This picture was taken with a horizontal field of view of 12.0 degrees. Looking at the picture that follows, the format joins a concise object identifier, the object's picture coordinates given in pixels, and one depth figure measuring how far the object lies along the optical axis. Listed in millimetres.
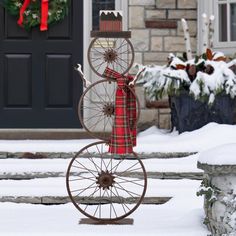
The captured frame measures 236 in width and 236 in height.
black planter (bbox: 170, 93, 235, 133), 11073
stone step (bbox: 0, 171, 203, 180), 9250
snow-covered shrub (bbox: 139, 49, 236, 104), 10816
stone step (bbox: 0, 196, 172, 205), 8500
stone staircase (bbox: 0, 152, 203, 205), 8534
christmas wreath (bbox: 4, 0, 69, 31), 12045
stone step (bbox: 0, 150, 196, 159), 10141
